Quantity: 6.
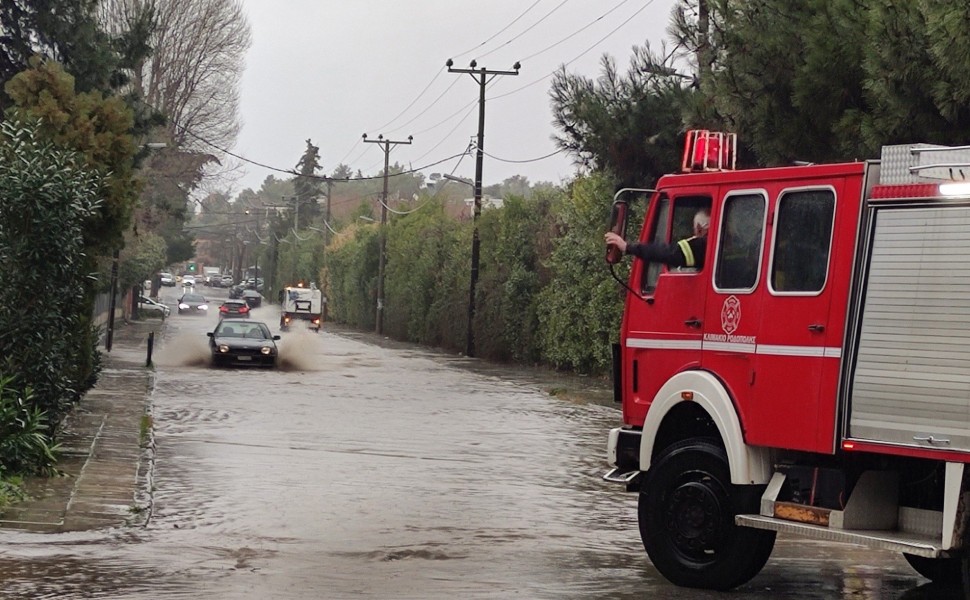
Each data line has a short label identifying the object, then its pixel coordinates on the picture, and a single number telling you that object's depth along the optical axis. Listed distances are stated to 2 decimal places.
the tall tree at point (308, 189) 145.62
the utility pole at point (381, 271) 70.00
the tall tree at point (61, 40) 24.45
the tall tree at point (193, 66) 56.97
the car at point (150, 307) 79.38
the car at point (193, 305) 90.50
